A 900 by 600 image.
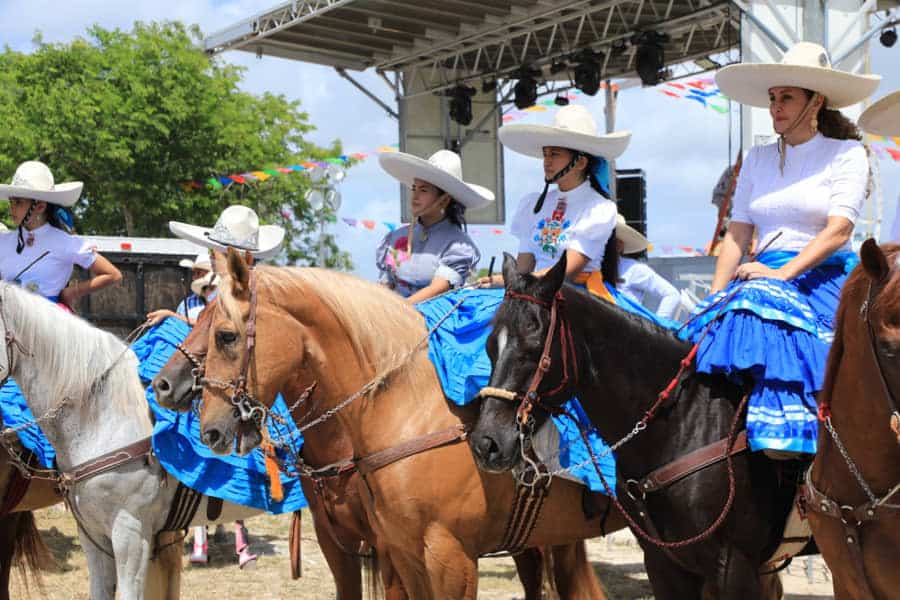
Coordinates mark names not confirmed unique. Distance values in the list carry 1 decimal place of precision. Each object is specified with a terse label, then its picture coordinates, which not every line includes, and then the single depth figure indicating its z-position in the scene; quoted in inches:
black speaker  620.4
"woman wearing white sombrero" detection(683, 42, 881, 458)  151.1
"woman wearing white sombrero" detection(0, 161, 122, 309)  243.6
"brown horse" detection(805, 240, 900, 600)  113.2
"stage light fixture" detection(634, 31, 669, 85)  581.3
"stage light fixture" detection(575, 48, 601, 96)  617.0
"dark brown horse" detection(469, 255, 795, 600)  144.6
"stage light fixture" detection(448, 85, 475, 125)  698.2
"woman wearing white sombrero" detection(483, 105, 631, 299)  186.5
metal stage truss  583.2
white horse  206.5
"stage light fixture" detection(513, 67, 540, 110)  661.3
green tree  869.2
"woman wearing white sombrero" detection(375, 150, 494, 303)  218.5
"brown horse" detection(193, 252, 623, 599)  166.4
